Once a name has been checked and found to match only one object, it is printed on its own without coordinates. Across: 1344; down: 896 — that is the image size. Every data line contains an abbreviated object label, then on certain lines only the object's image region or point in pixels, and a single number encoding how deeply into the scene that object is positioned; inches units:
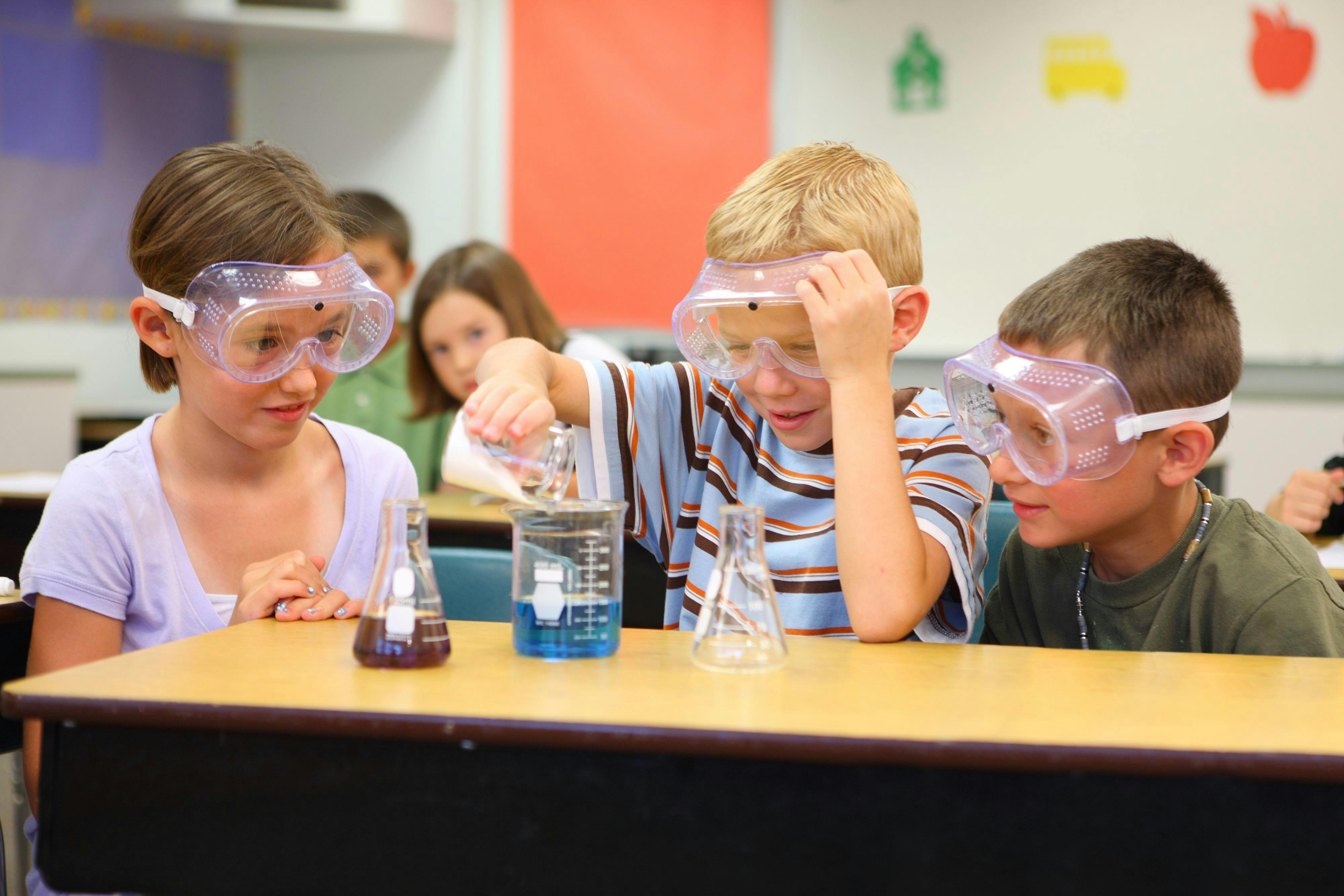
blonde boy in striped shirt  51.1
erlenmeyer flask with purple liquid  43.9
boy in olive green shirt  51.9
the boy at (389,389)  142.0
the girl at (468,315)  132.2
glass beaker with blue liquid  45.4
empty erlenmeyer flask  44.9
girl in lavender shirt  56.9
